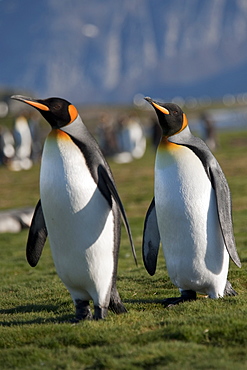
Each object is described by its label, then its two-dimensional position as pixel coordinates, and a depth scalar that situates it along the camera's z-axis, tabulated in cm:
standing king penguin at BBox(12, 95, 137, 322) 1037
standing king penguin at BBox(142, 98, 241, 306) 1119
